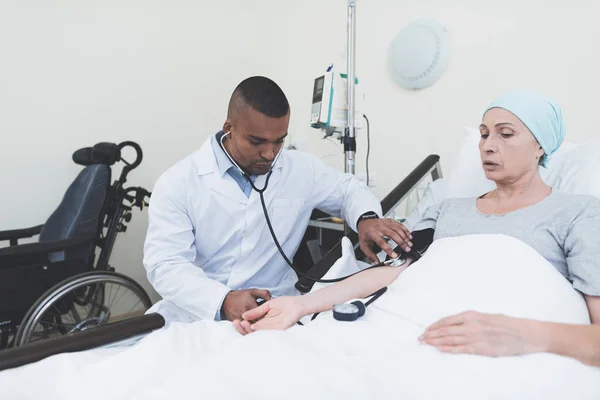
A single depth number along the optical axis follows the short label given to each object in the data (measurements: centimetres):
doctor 126
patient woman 74
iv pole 184
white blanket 61
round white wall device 216
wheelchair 169
